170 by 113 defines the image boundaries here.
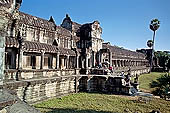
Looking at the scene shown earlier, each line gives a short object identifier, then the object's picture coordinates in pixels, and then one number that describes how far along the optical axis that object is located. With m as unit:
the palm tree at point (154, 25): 53.62
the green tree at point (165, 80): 12.65
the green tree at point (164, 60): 57.49
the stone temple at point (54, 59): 11.98
